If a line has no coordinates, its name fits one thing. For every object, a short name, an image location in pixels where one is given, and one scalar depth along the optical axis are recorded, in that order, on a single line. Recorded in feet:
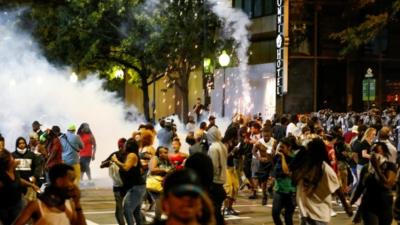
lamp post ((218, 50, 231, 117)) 73.15
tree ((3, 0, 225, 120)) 93.76
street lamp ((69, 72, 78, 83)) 112.16
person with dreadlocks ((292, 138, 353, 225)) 26.94
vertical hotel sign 88.17
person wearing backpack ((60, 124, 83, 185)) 51.29
